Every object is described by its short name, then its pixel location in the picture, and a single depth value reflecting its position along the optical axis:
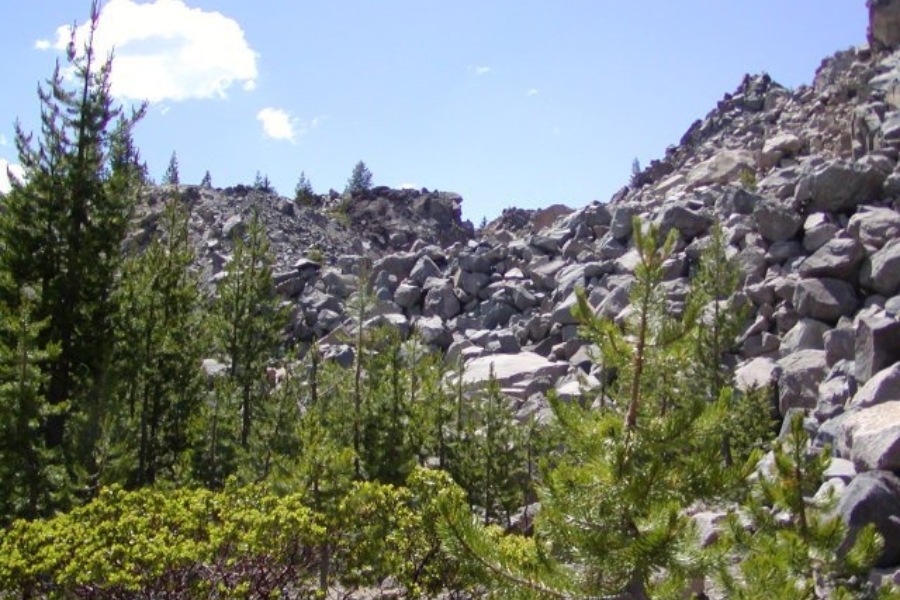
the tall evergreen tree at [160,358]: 21.66
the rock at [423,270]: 52.38
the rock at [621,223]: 46.44
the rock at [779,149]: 52.41
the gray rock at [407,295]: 50.00
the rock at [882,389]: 19.12
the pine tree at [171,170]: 88.19
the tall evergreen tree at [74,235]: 19.75
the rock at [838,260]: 30.84
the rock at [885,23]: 59.08
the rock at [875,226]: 31.19
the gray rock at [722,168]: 54.06
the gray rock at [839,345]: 26.17
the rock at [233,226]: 61.02
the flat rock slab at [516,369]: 36.53
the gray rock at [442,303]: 48.47
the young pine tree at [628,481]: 6.35
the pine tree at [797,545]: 6.65
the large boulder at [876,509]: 12.55
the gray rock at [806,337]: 29.59
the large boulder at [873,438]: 15.52
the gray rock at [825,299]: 29.97
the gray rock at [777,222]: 35.88
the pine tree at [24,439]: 14.91
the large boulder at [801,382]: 26.48
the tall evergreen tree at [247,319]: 26.47
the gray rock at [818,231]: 34.22
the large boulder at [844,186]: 35.28
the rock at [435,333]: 44.59
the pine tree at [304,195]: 85.88
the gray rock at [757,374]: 27.88
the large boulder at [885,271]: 28.94
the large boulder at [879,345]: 21.53
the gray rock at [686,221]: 41.75
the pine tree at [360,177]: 115.91
